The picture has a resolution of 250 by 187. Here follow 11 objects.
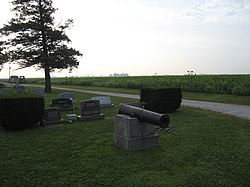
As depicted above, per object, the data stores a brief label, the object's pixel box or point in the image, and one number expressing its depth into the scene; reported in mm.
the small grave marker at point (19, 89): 28938
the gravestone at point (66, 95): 20141
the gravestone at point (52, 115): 12885
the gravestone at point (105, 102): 18844
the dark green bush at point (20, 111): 11094
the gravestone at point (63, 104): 17370
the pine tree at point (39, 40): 32969
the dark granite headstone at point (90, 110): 13938
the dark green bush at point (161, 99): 15094
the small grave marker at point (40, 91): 25005
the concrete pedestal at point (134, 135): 8087
